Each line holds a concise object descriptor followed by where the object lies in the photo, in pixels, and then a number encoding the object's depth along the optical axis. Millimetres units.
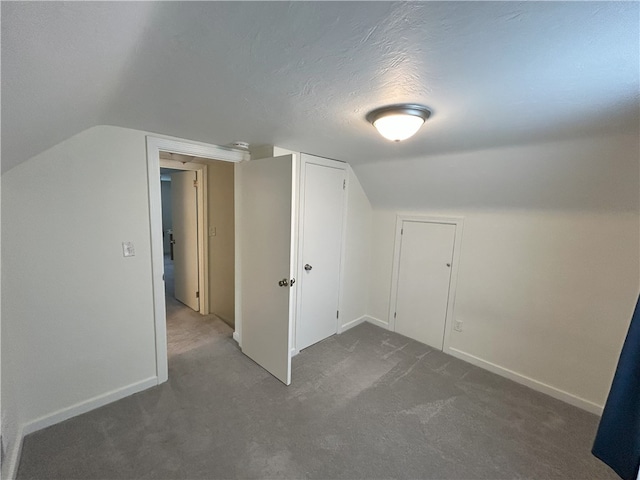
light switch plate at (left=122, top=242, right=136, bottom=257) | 1982
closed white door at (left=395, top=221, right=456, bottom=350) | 2875
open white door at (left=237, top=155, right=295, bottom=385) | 2141
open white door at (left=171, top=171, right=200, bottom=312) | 3609
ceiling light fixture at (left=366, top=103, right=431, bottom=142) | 1387
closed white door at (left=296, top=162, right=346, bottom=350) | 2715
